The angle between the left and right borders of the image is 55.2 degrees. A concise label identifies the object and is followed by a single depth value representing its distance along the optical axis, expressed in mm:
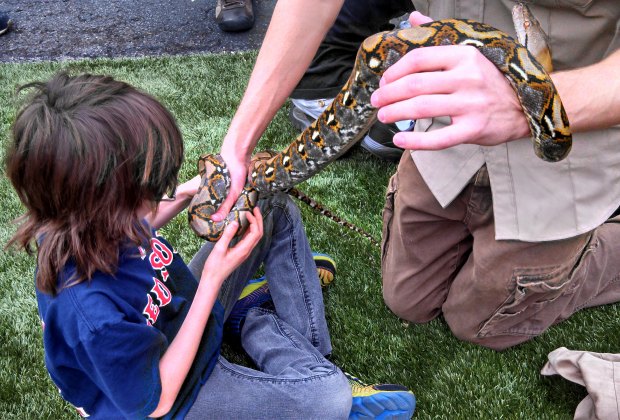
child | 1666
